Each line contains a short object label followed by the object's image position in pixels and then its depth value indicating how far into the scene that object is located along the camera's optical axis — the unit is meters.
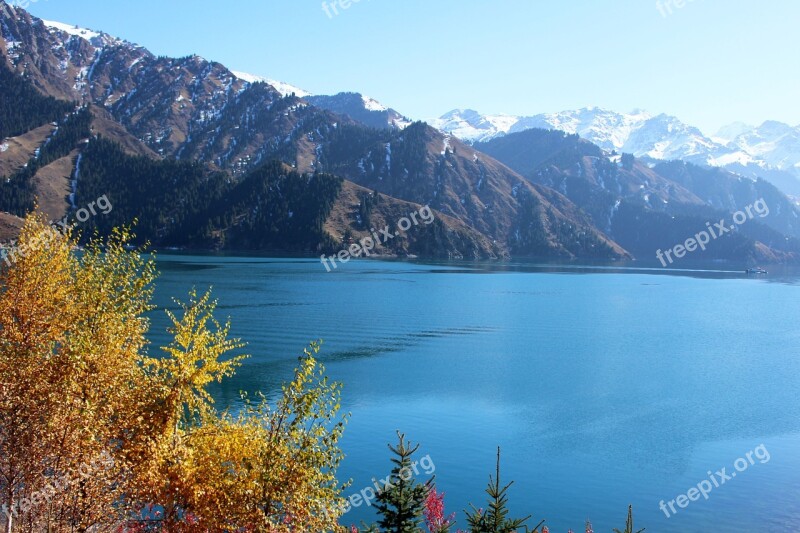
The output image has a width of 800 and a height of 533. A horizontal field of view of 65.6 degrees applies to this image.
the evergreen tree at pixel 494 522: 24.20
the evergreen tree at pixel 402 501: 28.48
